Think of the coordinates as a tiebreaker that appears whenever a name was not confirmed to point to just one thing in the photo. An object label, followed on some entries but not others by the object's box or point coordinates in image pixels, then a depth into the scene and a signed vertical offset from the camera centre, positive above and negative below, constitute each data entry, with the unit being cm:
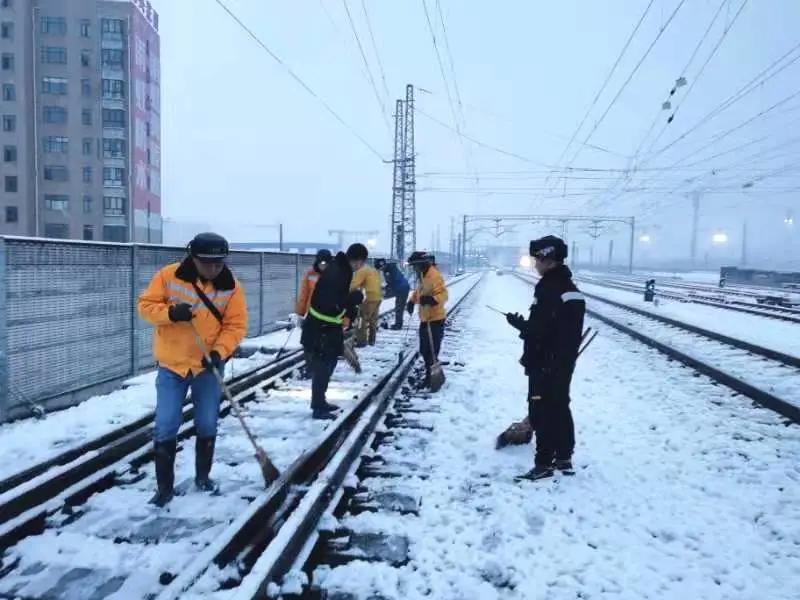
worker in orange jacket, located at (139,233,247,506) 427 -53
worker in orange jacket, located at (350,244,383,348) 1127 -82
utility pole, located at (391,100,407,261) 3381 +416
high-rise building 5400 +1311
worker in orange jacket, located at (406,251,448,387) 854 -55
